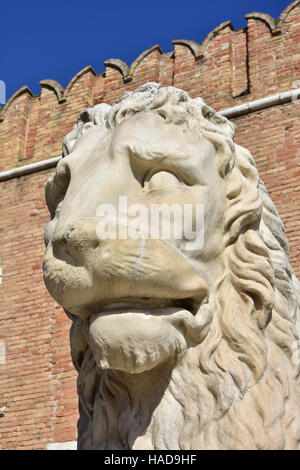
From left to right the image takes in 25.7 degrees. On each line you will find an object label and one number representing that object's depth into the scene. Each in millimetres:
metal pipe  7383
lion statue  1576
